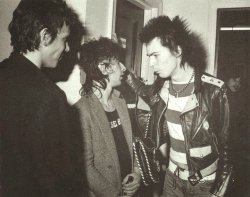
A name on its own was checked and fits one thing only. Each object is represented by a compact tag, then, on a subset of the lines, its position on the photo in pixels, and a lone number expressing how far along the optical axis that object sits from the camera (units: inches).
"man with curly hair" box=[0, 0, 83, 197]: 38.4
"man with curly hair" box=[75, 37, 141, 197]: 62.1
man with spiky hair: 67.7
